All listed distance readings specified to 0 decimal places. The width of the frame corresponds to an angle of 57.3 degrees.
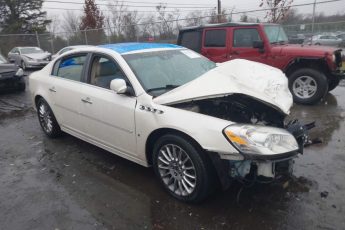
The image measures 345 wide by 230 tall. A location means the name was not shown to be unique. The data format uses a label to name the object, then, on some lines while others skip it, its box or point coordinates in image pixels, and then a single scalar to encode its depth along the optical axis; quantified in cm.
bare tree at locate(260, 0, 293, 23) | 1472
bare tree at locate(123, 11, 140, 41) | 1981
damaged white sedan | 300
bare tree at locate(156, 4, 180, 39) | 1811
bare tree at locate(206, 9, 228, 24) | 1572
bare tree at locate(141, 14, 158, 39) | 1888
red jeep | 717
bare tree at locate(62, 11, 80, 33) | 4530
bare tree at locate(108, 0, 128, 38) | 3591
